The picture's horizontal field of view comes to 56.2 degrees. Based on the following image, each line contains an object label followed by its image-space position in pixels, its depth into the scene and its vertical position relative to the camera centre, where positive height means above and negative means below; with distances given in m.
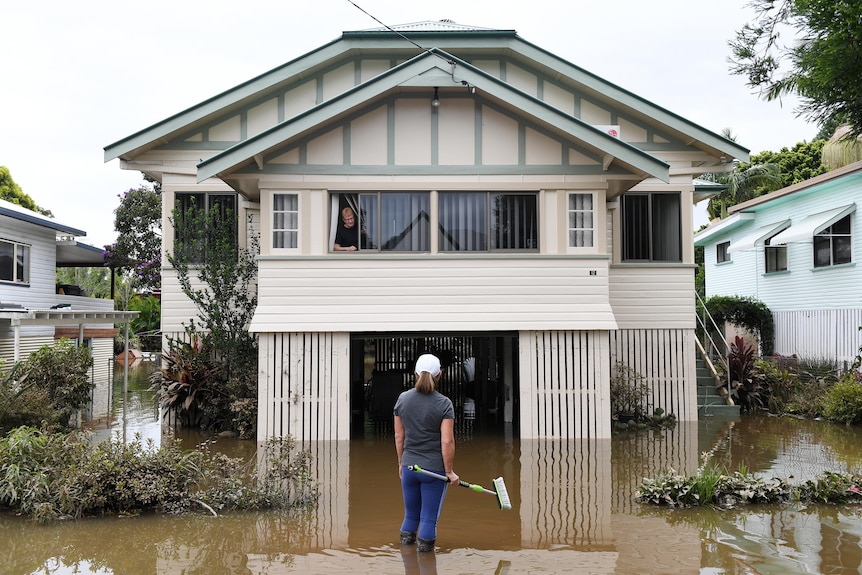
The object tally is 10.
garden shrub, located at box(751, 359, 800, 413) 18.92 -1.64
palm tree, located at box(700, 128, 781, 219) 43.87 +7.47
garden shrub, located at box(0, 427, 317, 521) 8.91 -1.83
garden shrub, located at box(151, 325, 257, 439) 15.40 -1.26
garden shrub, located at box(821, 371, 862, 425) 16.61 -1.81
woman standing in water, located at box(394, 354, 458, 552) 7.52 -1.20
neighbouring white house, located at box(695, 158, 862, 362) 20.98 +1.65
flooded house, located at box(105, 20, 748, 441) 13.91 +1.38
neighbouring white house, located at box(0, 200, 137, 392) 19.58 +0.88
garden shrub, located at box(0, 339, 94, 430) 12.60 -1.16
